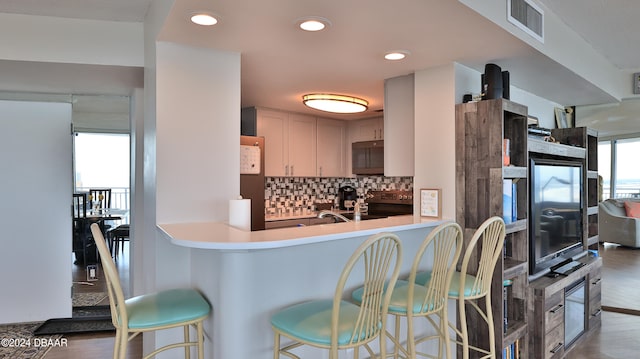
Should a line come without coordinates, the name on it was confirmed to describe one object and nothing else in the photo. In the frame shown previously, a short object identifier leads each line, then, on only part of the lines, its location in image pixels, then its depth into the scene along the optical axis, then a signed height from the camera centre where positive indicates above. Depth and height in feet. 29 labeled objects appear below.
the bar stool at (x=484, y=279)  6.86 -1.84
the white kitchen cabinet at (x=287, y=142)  14.88 +1.52
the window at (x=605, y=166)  27.84 +0.91
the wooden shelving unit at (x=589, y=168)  12.06 +0.36
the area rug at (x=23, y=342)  10.25 -4.50
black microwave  16.16 +0.94
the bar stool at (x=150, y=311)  5.35 -1.92
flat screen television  9.32 -0.89
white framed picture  8.91 -0.52
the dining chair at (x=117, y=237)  15.02 -2.18
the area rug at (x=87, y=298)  13.76 -4.23
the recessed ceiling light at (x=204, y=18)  6.14 +2.60
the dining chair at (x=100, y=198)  13.91 -0.61
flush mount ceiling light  12.27 +2.45
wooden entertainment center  8.24 -0.88
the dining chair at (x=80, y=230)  13.55 -1.73
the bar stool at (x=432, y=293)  6.13 -1.95
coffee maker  18.15 -0.81
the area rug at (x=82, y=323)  11.75 -4.45
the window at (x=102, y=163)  13.46 +0.62
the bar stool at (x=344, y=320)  5.09 -1.99
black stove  16.02 -0.98
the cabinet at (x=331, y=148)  16.85 +1.41
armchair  24.01 -2.88
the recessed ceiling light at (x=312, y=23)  6.41 +2.62
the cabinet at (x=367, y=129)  16.65 +2.19
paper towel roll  7.02 -0.61
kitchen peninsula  5.78 -1.51
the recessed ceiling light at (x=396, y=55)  8.13 +2.64
